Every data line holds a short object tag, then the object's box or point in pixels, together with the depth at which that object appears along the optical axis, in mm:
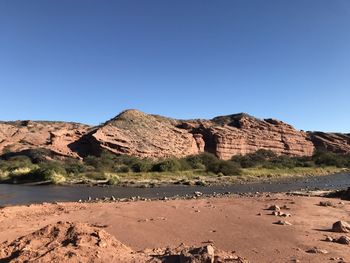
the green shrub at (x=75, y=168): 51906
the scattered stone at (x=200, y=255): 6457
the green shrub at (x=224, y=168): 52469
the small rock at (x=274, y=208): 15266
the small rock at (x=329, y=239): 9770
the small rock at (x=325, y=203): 17378
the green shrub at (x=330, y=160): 76688
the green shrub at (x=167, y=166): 54159
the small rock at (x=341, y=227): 11039
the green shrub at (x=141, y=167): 54294
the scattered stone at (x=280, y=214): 13901
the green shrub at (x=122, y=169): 54153
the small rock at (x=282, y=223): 12000
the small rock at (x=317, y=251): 8578
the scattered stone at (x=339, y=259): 7839
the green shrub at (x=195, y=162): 60719
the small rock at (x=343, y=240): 9359
